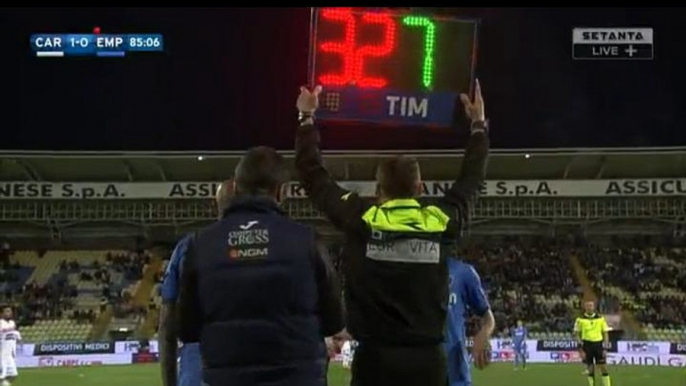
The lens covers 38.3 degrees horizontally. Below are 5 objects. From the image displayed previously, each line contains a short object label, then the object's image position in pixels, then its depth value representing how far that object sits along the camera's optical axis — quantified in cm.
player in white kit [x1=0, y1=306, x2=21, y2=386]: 2189
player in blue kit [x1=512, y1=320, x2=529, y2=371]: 2942
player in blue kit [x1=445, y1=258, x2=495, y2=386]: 755
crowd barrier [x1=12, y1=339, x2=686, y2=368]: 3154
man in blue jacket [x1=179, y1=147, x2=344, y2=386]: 406
